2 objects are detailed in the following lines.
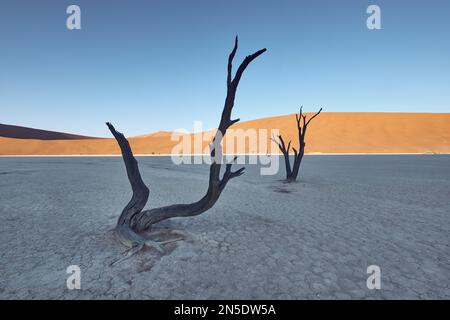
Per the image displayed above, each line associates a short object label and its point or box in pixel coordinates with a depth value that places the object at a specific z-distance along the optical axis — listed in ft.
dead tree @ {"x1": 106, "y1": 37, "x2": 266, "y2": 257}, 11.74
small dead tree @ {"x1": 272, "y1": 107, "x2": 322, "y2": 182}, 37.42
